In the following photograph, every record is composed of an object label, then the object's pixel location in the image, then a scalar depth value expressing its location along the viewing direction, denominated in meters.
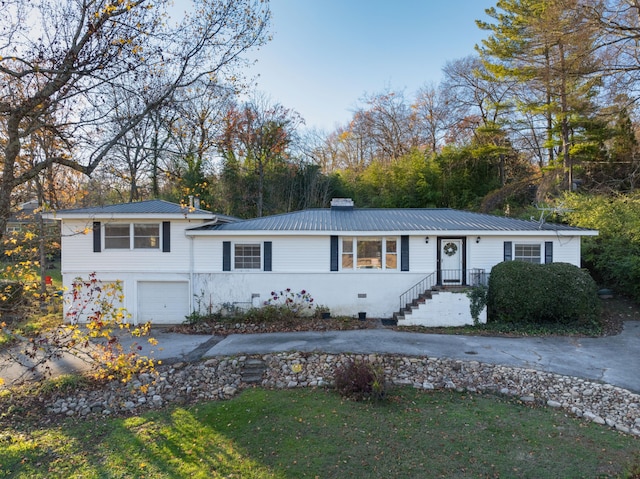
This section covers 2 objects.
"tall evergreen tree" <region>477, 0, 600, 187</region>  14.66
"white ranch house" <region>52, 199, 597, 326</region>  12.47
